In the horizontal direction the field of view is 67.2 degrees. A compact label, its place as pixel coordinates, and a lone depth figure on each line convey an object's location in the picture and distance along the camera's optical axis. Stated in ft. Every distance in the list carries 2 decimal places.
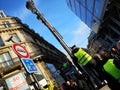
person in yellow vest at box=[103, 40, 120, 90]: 5.92
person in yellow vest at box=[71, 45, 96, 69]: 11.21
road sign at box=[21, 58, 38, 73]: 9.33
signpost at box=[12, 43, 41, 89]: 9.31
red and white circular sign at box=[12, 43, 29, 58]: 9.47
